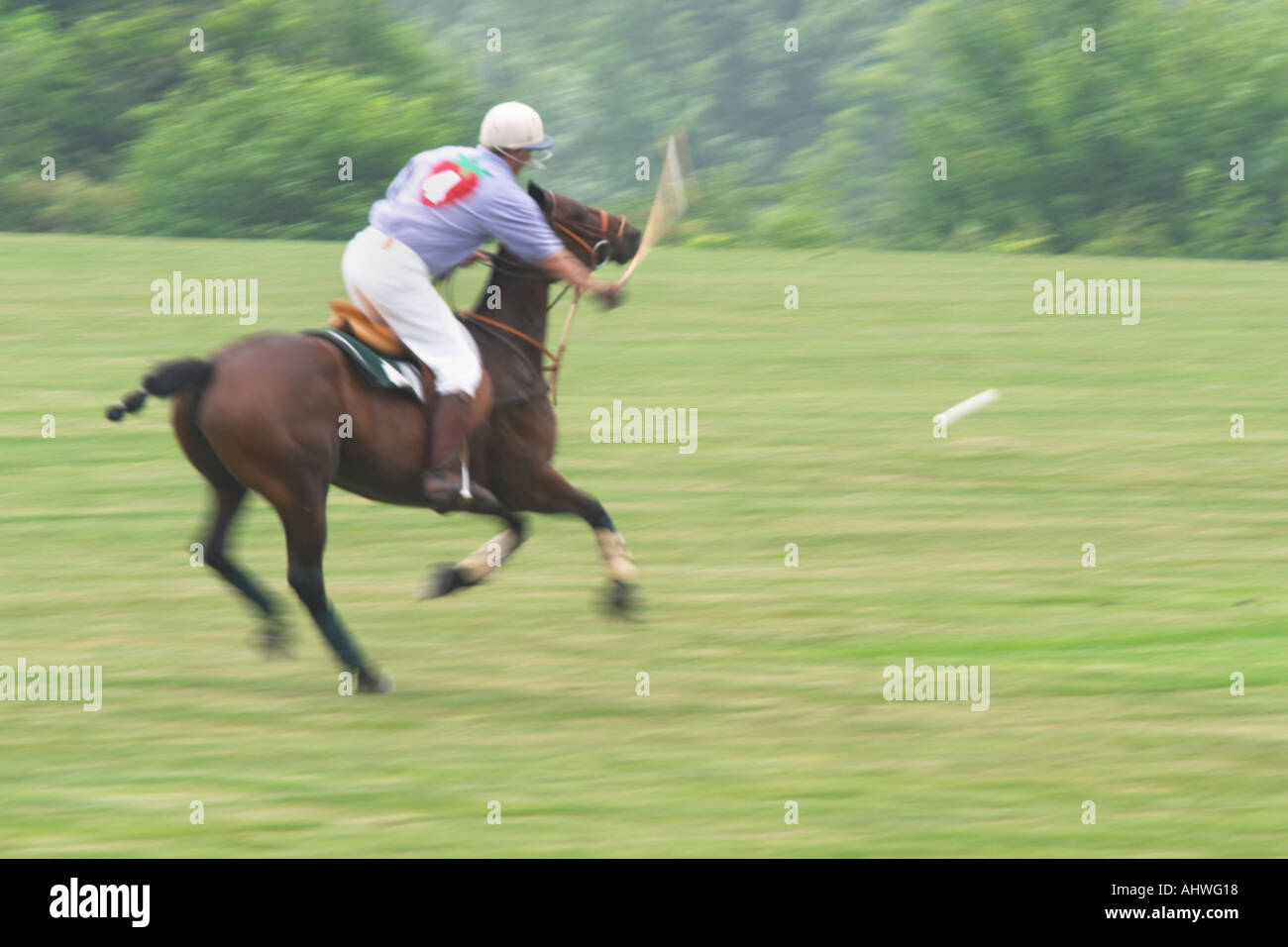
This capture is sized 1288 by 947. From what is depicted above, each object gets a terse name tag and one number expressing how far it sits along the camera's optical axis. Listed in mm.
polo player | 17562
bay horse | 16422
